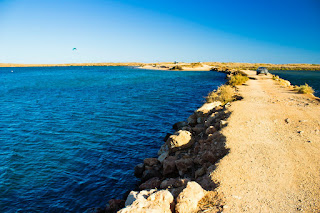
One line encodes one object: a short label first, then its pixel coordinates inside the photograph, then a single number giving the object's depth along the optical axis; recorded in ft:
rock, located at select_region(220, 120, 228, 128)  35.89
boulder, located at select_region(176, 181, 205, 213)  17.28
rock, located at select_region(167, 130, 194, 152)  33.91
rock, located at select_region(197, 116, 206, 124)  47.49
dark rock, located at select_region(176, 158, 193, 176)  28.07
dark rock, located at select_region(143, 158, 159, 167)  34.06
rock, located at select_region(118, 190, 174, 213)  16.10
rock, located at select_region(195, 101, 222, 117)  50.49
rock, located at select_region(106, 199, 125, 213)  24.00
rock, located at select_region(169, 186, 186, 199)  19.86
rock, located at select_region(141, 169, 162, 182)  30.95
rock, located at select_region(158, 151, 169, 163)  33.47
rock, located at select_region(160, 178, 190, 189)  22.00
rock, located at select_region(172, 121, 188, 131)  52.58
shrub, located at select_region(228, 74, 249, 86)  101.11
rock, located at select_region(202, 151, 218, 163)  26.68
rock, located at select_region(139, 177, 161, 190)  26.76
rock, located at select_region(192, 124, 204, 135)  40.07
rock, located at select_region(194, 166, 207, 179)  24.74
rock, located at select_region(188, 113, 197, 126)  49.53
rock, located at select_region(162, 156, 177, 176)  29.58
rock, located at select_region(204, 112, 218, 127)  40.58
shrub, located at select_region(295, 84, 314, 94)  68.29
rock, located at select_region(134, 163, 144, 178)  33.81
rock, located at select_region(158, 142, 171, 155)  34.89
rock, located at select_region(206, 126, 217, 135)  34.78
